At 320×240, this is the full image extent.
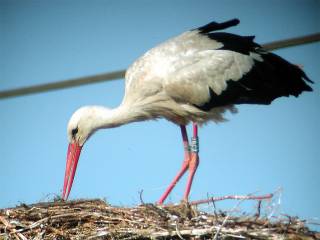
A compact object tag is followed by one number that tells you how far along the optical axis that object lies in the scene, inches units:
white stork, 456.4
